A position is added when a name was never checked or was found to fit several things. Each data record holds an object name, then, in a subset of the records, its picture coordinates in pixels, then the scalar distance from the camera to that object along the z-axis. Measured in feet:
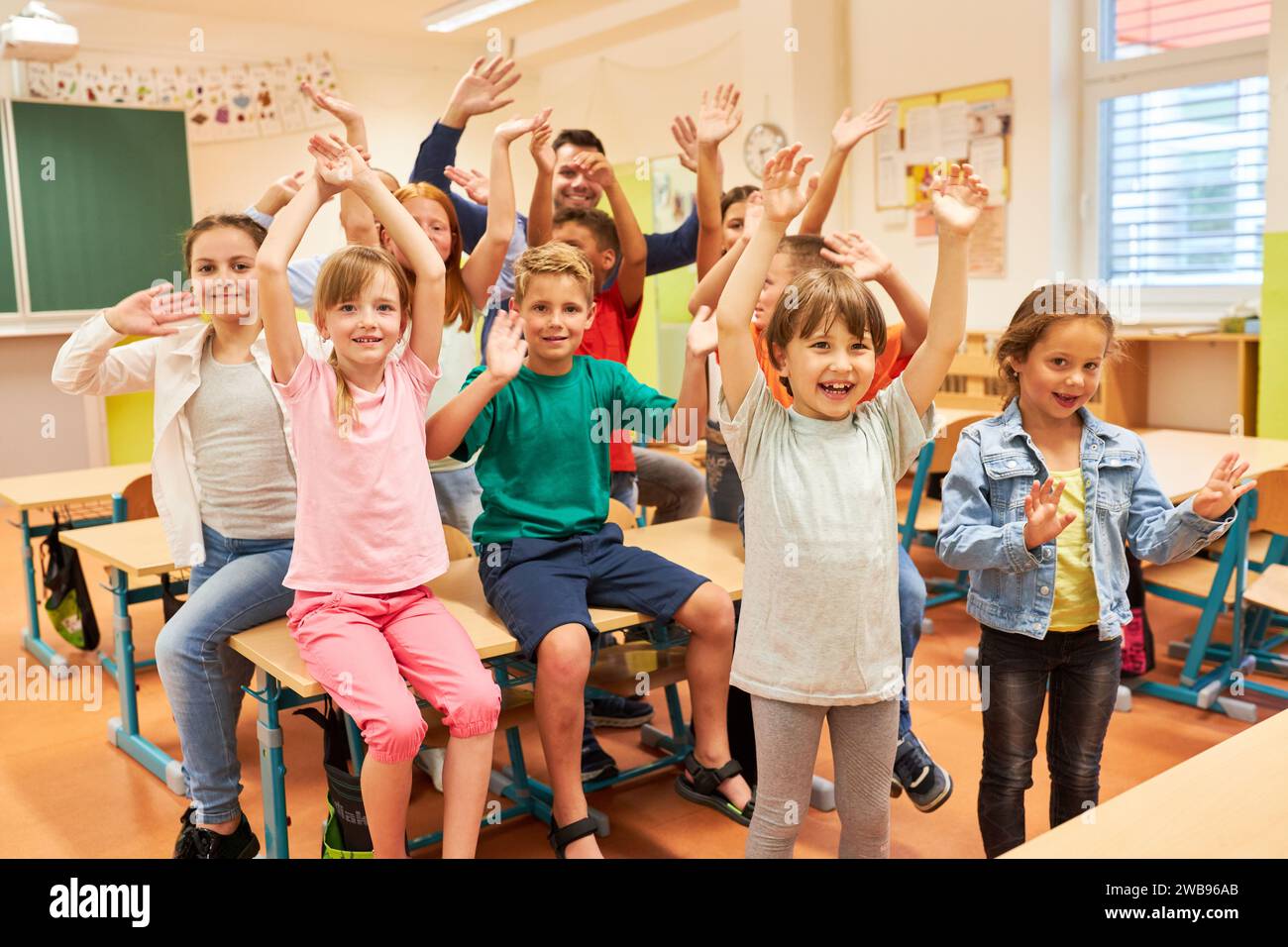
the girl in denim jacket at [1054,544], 6.15
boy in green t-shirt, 7.09
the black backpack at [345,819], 6.46
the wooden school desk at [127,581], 8.70
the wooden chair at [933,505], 13.57
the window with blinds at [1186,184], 16.71
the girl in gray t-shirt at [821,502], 5.54
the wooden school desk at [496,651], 6.68
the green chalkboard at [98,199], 20.99
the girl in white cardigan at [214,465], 7.34
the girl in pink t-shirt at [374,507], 6.38
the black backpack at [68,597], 12.21
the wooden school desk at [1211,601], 10.52
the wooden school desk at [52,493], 11.34
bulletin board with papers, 18.84
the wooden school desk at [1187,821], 3.75
